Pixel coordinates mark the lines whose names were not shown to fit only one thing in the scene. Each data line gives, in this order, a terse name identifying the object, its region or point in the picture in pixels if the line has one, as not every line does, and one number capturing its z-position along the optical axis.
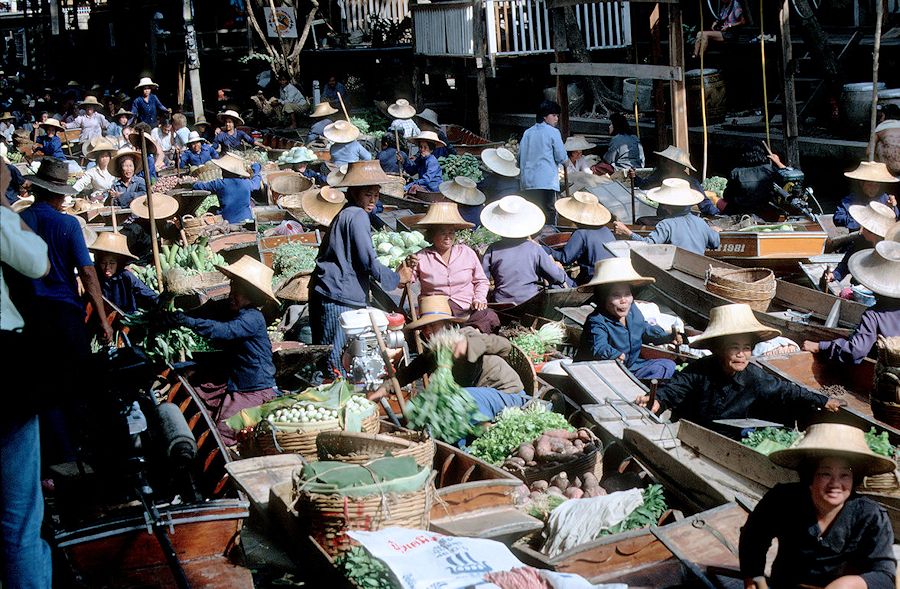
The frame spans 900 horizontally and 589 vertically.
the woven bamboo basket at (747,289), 9.02
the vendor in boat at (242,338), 7.32
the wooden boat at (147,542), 4.82
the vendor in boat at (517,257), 9.74
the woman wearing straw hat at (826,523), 4.34
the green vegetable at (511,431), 6.66
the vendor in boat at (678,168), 12.16
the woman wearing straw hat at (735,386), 6.51
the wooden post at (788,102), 13.64
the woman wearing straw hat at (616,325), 7.79
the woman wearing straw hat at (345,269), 8.91
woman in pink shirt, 9.21
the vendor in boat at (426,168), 15.18
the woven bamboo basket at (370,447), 5.77
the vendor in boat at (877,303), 7.55
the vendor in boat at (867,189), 10.80
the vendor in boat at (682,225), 10.55
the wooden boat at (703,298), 8.66
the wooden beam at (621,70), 12.95
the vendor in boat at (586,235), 10.08
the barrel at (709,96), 18.08
